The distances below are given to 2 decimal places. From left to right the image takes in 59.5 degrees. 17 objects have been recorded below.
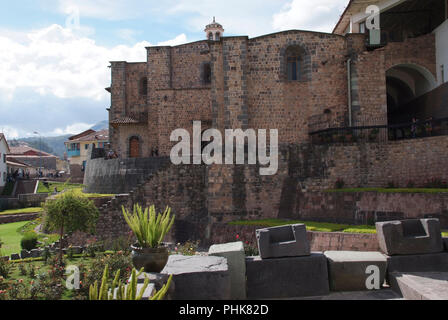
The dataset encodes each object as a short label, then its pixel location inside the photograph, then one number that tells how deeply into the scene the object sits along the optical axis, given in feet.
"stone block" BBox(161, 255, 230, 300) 22.02
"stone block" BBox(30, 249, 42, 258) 51.03
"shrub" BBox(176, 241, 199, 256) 34.89
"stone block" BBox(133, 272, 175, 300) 21.39
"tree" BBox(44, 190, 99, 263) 46.75
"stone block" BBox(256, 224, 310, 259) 25.85
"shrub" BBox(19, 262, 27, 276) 36.96
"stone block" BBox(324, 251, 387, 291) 25.88
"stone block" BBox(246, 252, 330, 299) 25.41
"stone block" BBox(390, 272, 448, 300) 21.04
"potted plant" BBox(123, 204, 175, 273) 23.49
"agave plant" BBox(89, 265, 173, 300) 17.33
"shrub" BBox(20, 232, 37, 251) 54.75
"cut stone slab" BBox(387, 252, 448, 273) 26.25
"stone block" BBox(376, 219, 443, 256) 26.55
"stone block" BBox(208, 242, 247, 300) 24.75
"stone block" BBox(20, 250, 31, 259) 51.03
